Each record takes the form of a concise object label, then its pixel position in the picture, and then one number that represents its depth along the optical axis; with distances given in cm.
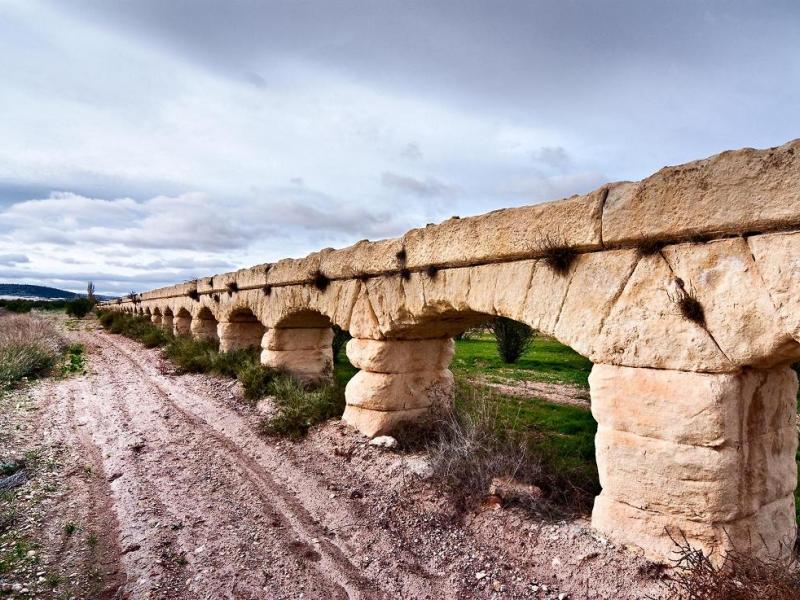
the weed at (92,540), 361
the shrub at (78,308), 3316
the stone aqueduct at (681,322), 279
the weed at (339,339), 1255
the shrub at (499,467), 394
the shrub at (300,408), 611
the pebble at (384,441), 532
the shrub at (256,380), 768
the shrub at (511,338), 1449
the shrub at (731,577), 243
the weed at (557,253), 368
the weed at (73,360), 1066
